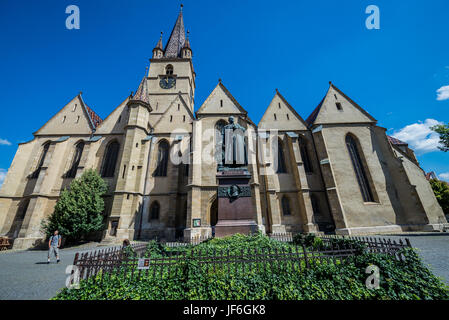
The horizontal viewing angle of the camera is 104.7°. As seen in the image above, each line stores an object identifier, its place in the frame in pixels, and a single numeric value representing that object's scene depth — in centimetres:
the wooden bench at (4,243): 1534
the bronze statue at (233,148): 933
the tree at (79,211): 1456
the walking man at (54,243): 888
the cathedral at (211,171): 1605
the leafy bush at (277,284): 333
